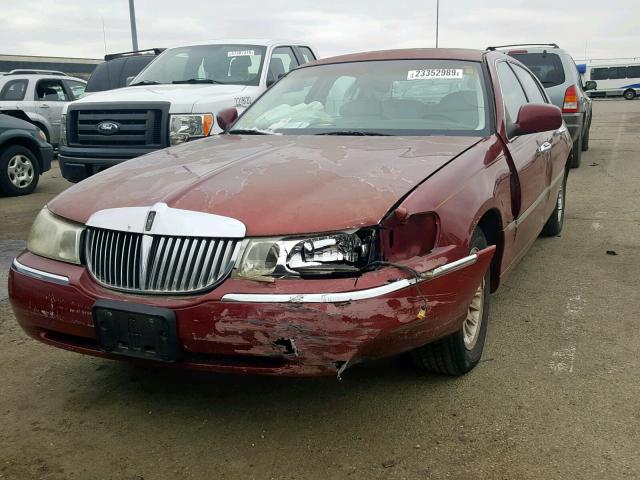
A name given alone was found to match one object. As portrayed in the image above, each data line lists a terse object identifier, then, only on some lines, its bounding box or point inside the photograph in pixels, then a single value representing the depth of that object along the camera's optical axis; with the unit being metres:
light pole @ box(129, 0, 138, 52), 20.73
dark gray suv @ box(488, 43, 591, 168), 10.40
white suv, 13.59
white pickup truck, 6.97
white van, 46.28
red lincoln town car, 2.50
